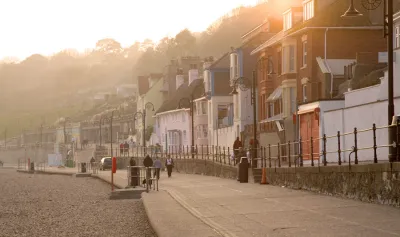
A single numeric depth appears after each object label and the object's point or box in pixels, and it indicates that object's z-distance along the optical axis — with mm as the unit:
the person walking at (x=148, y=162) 53906
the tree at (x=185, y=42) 192488
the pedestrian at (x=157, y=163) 57616
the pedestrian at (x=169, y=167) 59644
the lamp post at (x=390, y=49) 22303
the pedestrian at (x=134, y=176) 41938
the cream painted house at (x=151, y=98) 117688
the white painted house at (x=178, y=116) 94562
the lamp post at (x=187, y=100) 92000
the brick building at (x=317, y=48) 51188
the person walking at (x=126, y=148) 98250
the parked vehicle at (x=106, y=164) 94938
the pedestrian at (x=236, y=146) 49650
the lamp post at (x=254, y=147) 41838
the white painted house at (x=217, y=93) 81875
